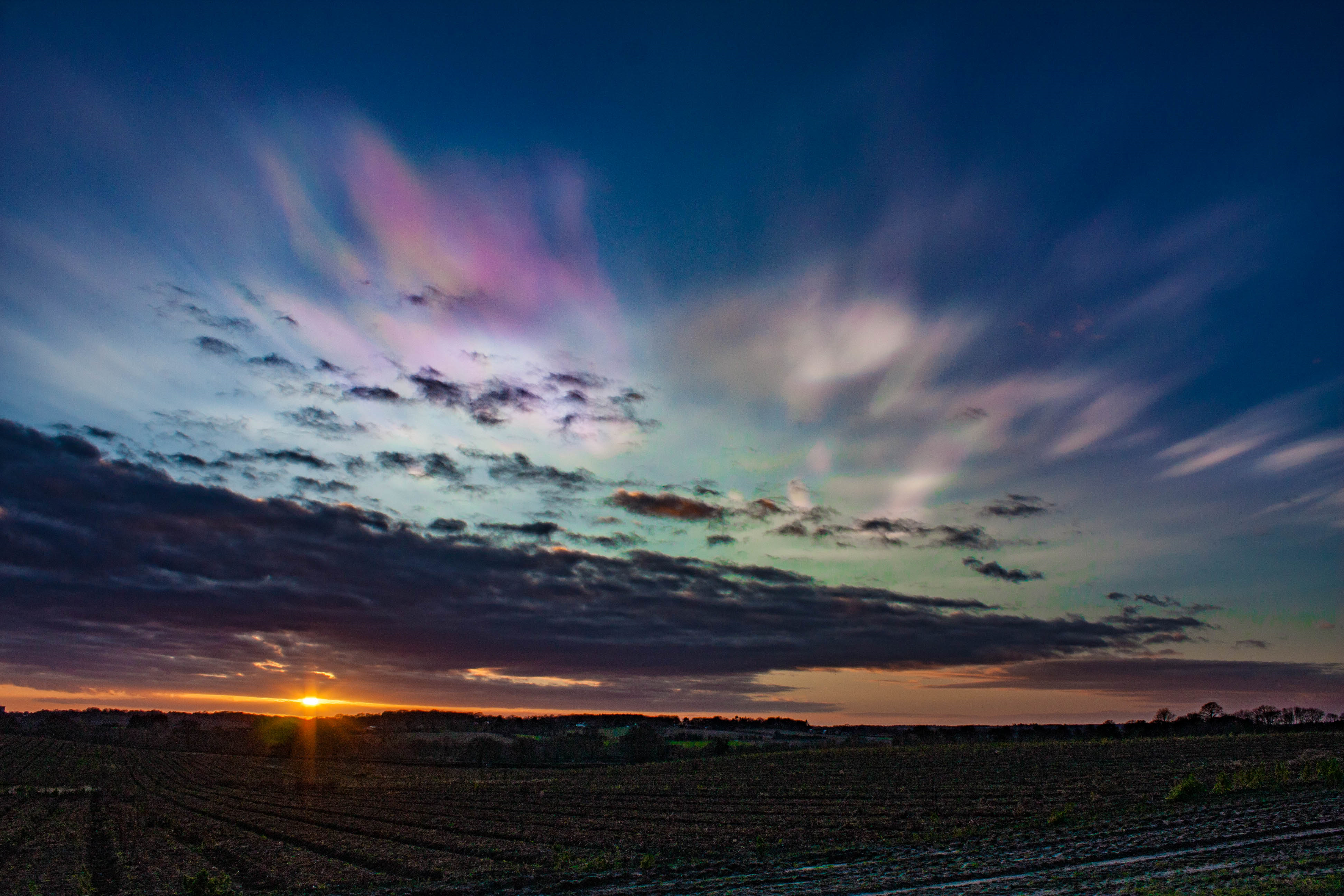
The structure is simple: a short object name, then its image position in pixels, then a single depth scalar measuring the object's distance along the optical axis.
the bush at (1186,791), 32.91
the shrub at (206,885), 25.72
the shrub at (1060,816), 28.88
